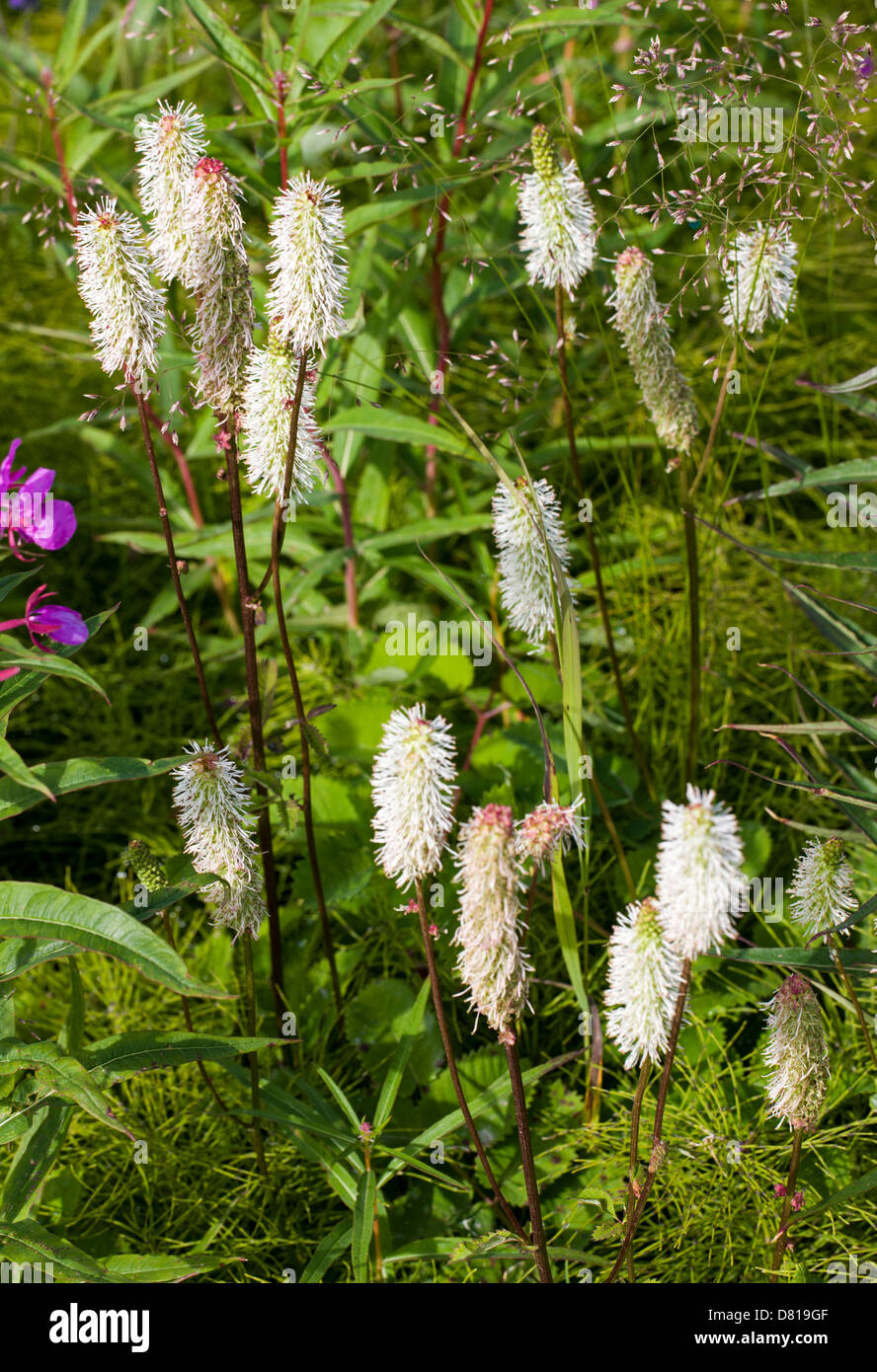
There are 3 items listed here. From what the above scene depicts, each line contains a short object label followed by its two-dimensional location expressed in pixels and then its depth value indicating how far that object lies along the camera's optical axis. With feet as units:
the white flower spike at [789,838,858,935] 4.28
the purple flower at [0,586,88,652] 4.32
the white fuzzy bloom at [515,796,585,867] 4.15
